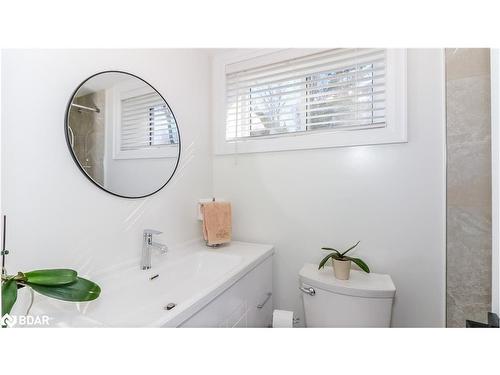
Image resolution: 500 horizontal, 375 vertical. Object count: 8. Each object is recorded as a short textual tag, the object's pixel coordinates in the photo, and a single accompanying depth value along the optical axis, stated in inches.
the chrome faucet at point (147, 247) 39.8
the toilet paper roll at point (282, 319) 41.1
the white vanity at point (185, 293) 27.0
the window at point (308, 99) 45.7
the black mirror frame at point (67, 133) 30.7
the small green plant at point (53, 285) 19.7
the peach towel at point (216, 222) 51.6
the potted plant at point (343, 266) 42.1
